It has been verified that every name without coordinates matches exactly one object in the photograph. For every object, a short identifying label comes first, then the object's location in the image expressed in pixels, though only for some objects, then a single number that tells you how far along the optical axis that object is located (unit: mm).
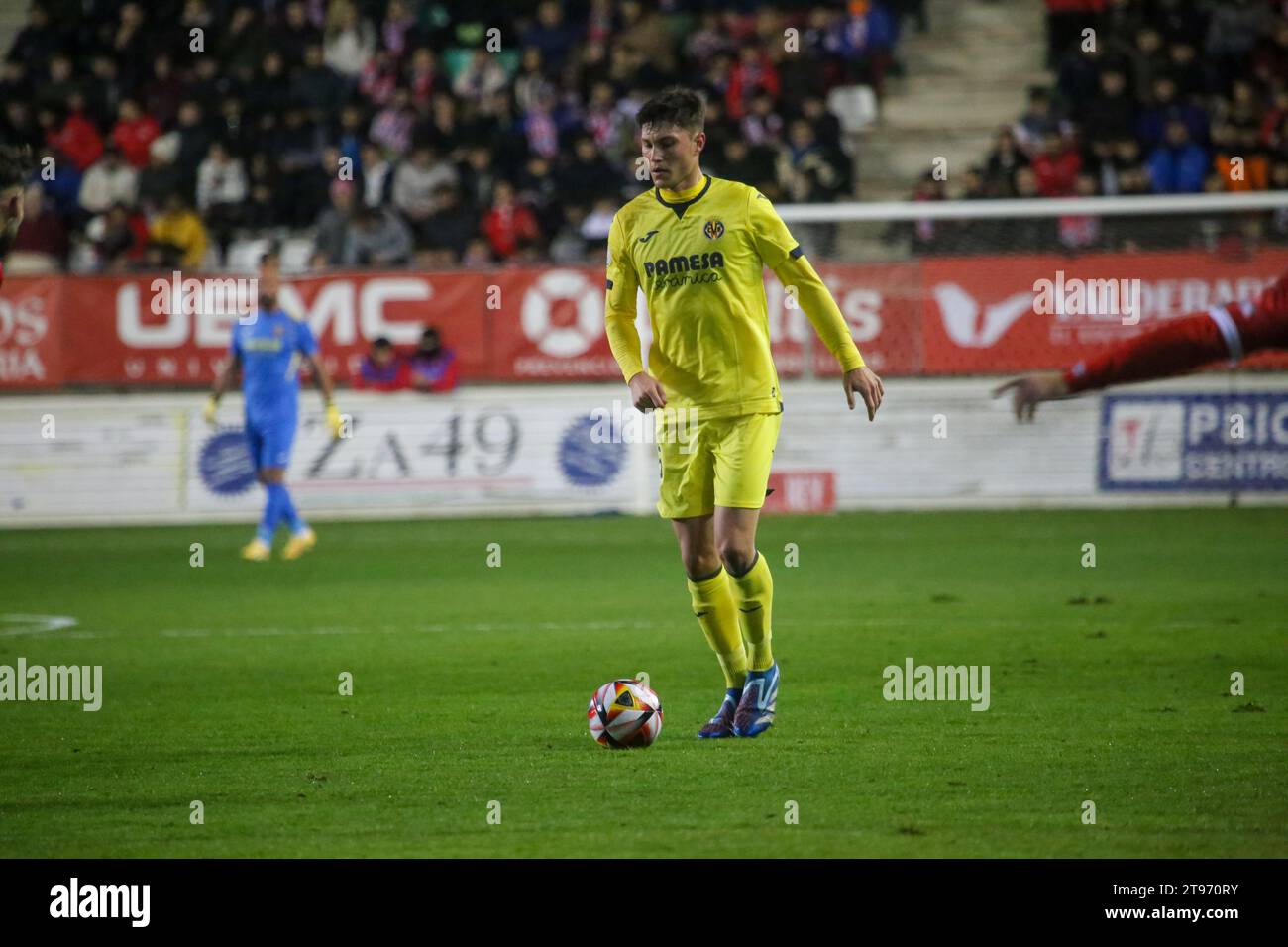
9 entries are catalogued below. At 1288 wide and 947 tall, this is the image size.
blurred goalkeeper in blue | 15273
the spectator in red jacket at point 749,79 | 21453
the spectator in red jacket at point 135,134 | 22438
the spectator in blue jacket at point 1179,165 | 19375
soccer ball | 6973
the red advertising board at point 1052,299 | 17500
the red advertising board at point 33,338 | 18922
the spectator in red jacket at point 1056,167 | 19422
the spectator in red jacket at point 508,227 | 20188
